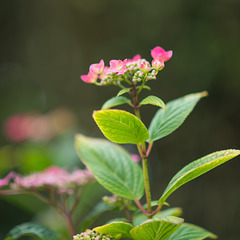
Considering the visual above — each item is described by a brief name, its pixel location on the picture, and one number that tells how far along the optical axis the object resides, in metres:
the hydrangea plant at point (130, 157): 0.65
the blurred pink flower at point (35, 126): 1.86
